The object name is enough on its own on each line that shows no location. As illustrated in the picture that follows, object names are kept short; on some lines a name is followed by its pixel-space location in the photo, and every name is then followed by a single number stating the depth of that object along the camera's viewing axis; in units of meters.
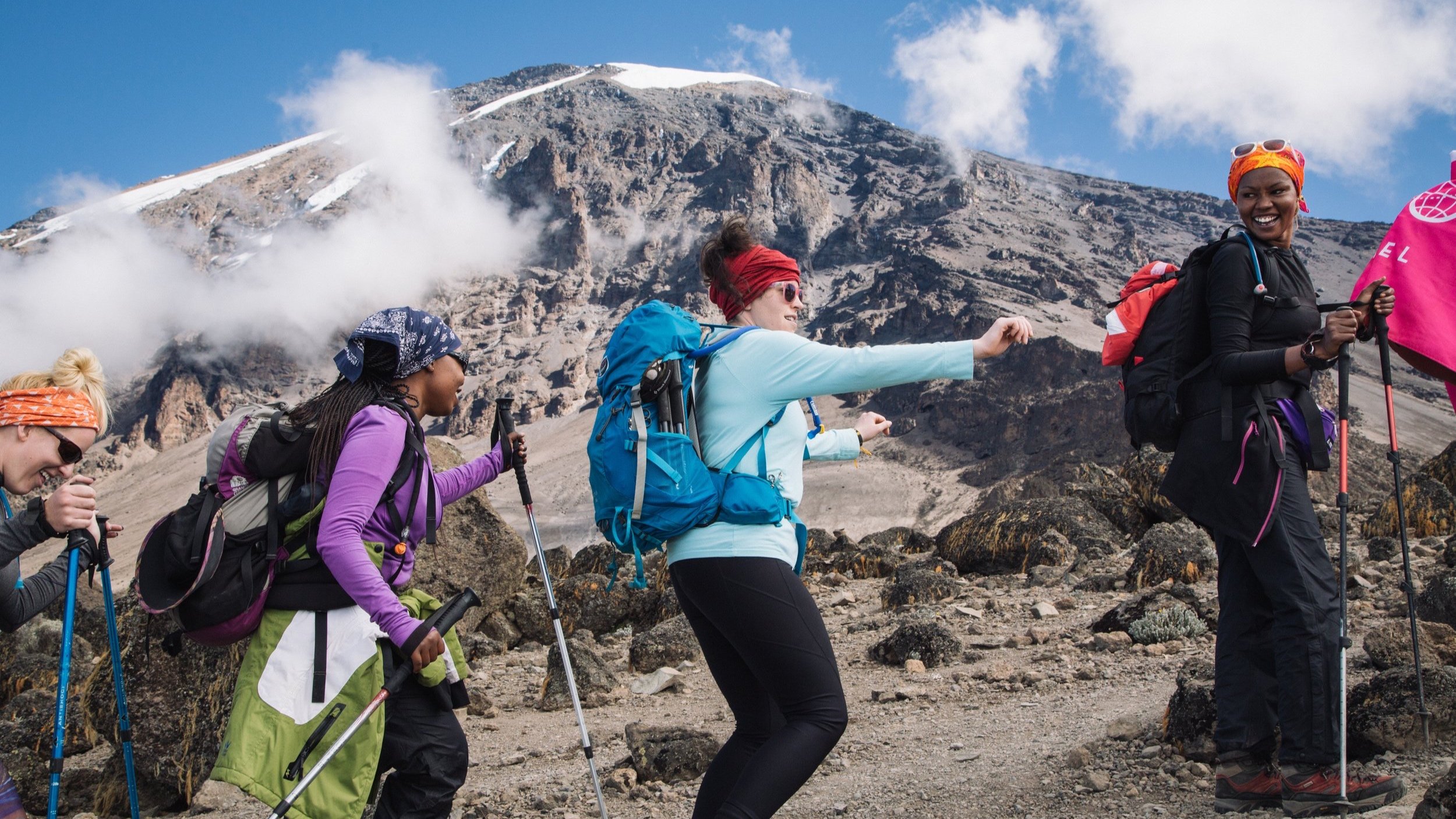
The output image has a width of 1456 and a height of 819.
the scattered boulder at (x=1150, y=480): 11.58
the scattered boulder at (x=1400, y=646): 4.17
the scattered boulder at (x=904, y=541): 14.66
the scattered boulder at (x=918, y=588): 8.47
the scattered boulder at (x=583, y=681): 6.93
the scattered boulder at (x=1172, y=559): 7.74
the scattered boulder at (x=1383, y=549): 7.68
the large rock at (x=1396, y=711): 3.47
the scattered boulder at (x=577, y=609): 9.58
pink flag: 3.60
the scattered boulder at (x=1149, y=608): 6.10
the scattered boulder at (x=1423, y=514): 9.09
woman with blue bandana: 2.55
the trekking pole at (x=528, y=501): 3.57
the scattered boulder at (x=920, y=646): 6.42
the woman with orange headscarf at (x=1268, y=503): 2.98
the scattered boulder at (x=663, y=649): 7.68
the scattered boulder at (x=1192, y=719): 3.72
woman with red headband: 2.53
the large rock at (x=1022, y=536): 10.16
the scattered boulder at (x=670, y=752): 4.72
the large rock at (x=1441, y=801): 2.51
